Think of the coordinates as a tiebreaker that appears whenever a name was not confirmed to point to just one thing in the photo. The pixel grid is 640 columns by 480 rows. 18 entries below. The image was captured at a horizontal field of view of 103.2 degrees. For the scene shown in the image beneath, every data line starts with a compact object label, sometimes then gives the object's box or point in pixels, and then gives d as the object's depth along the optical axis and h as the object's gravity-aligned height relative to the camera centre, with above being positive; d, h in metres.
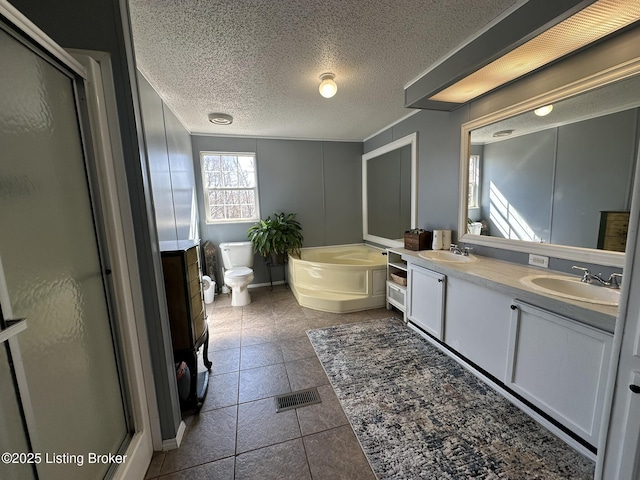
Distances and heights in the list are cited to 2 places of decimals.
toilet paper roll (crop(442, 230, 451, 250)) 2.72 -0.40
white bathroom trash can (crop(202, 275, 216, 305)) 3.63 -1.17
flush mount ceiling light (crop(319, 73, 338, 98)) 2.21 +1.03
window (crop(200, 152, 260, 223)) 4.09 +0.34
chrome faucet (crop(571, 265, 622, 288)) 1.49 -0.49
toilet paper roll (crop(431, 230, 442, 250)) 2.73 -0.40
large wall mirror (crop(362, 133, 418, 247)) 3.33 +0.18
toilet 3.57 -0.92
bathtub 3.35 -1.12
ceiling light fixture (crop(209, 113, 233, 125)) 3.11 +1.12
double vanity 1.32 -0.86
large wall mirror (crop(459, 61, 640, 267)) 1.50 +0.21
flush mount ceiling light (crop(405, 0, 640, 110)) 1.26 +0.93
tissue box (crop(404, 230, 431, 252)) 2.84 -0.43
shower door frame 1.18 -0.16
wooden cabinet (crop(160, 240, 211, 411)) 1.61 -0.63
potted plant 4.00 -0.49
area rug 1.36 -1.41
